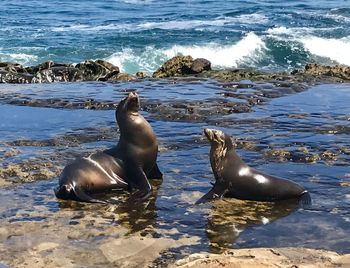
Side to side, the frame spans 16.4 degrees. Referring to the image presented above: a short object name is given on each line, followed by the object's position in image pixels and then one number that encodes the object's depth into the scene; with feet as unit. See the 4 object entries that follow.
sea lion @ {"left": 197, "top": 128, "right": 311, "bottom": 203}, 40.15
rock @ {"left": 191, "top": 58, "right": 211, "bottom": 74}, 106.33
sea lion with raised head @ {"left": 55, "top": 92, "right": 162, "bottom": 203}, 41.85
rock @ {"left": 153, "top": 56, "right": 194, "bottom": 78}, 107.36
